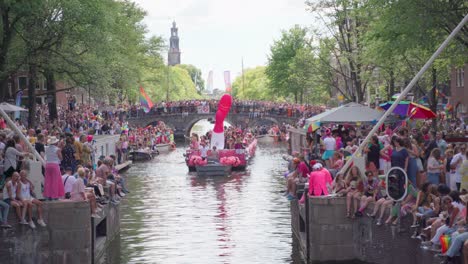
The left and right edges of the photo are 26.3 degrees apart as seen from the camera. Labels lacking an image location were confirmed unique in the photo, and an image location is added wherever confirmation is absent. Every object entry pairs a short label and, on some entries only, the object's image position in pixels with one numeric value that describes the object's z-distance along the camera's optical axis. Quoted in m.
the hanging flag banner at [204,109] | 103.75
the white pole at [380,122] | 23.23
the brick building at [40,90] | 85.38
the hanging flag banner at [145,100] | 75.81
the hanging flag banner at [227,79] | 122.74
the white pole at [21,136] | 23.88
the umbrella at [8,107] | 39.77
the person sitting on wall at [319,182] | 23.91
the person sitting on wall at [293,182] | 28.34
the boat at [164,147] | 76.25
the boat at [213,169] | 51.21
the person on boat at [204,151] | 52.87
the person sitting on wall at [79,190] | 23.45
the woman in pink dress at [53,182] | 23.33
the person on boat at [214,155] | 52.16
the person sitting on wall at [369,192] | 22.78
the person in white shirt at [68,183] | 24.00
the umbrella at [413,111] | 31.56
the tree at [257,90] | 168.55
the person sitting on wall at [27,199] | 22.60
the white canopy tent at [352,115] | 31.84
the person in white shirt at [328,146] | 31.81
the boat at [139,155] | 65.94
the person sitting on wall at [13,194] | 22.47
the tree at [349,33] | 62.16
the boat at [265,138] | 94.06
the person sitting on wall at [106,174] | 28.39
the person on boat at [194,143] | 53.89
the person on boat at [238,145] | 54.28
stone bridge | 101.06
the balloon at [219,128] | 53.34
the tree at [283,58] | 105.71
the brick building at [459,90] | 62.00
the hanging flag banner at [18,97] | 52.14
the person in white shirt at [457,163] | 22.42
